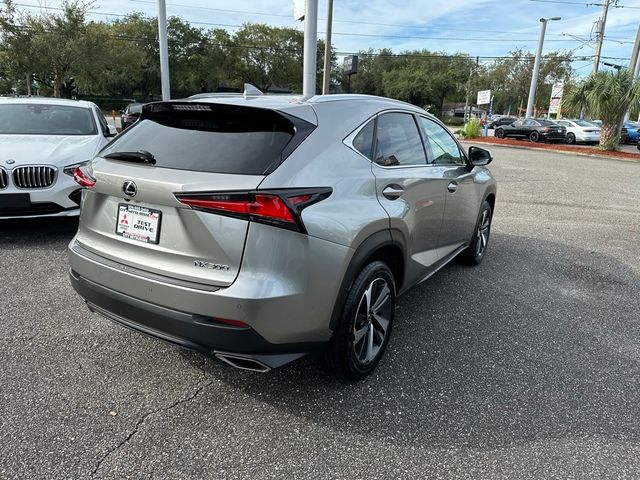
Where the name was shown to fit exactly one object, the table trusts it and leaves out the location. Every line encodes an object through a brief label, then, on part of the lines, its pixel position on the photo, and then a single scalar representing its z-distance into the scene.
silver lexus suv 2.29
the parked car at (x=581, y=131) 27.09
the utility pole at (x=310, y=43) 10.84
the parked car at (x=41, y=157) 5.17
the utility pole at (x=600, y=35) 35.81
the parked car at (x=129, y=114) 16.27
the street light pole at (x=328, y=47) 23.58
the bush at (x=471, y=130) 27.98
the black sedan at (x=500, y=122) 39.22
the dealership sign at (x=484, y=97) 35.06
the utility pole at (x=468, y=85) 59.20
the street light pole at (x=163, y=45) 17.41
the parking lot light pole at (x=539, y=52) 30.67
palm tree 19.58
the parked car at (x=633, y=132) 28.56
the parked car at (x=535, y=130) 27.30
